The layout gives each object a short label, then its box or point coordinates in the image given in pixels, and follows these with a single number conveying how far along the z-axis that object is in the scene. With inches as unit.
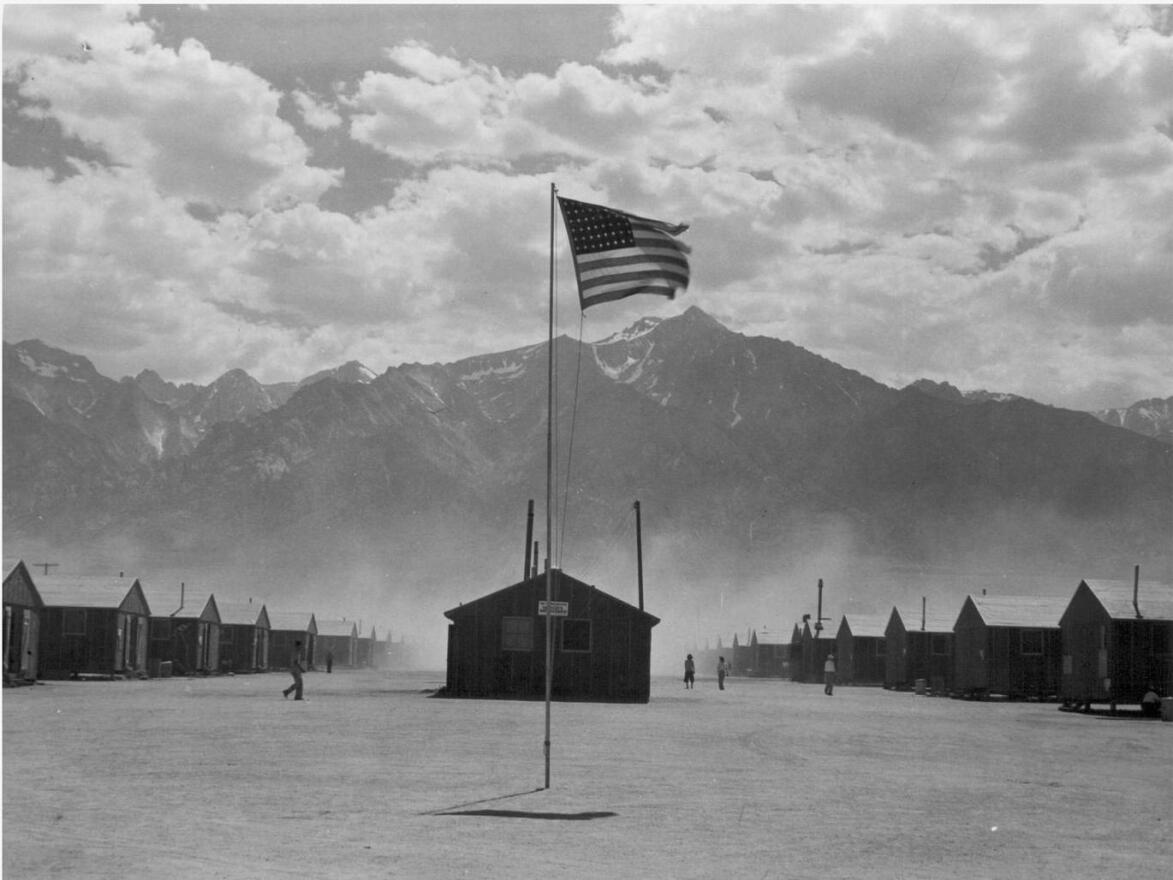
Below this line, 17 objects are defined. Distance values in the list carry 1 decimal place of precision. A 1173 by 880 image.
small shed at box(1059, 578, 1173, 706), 2455.7
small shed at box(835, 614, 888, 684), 4023.1
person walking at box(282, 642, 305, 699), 1855.3
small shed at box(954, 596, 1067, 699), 2859.3
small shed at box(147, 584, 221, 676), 3294.8
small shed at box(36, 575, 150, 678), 2775.6
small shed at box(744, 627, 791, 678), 5452.8
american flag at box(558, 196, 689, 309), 904.9
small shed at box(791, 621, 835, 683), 4340.6
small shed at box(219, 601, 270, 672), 3818.7
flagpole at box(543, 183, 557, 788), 810.2
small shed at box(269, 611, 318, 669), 4453.7
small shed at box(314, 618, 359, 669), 5595.5
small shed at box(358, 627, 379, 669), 6082.7
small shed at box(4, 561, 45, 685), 2368.4
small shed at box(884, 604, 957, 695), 3533.5
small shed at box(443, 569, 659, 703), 2182.6
